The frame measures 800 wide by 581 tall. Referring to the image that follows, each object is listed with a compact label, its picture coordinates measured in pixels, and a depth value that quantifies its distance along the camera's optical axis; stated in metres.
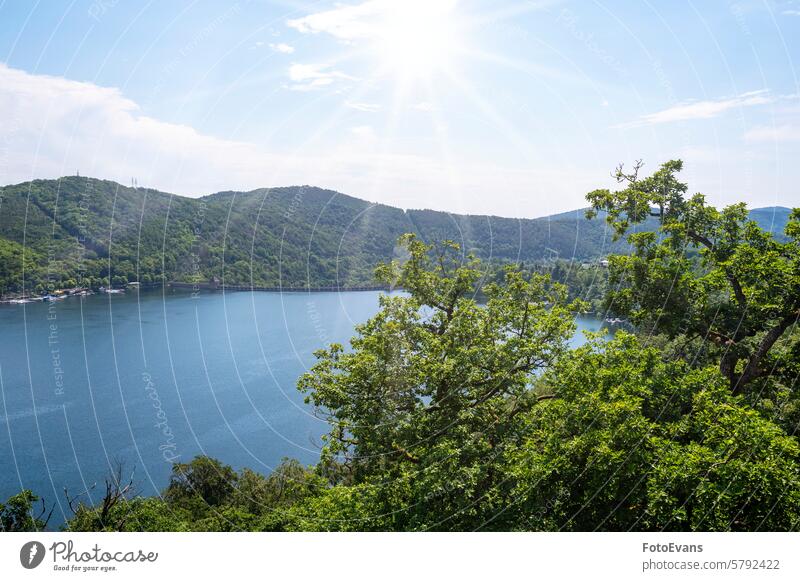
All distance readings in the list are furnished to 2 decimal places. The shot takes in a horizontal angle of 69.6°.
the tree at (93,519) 13.28
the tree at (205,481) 24.33
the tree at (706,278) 8.76
